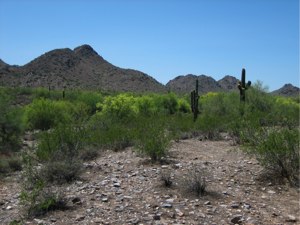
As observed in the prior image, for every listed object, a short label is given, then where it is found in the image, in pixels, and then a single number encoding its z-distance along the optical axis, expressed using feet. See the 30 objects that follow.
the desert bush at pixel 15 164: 32.10
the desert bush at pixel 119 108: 58.90
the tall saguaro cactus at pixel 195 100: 58.18
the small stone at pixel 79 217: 19.04
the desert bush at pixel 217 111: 43.61
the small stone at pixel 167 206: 19.87
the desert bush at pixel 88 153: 31.96
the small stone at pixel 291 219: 18.68
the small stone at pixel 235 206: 19.87
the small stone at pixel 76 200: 21.09
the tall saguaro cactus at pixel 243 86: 65.43
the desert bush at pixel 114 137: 35.88
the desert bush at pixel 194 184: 21.40
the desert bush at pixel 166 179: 22.64
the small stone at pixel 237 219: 18.42
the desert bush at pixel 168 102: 88.99
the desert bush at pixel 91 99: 89.70
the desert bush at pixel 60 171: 25.71
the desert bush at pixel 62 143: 29.41
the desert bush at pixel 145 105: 69.41
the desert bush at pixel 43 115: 59.23
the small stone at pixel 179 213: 18.95
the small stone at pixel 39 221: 18.72
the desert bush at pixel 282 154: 23.75
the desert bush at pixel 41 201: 19.88
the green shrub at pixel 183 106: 92.74
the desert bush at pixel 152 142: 28.89
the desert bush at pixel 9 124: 43.13
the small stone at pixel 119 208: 19.77
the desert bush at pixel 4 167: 31.04
